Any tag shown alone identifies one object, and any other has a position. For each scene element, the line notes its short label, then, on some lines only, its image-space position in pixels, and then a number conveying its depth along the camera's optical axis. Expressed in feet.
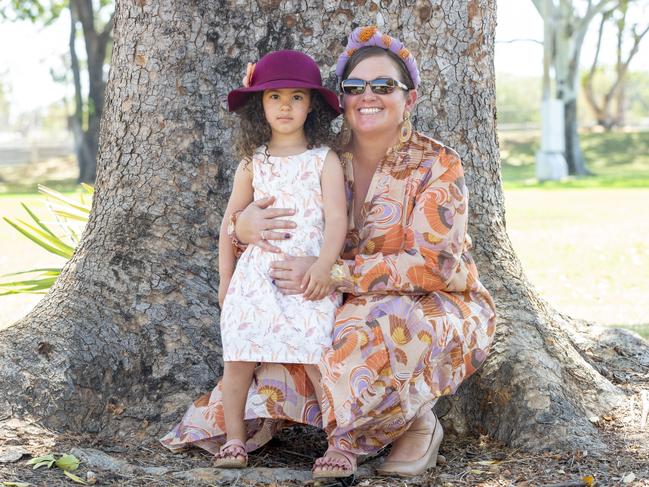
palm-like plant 18.92
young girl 11.69
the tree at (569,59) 94.07
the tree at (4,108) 268.95
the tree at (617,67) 147.43
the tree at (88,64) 85.88
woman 11.45
